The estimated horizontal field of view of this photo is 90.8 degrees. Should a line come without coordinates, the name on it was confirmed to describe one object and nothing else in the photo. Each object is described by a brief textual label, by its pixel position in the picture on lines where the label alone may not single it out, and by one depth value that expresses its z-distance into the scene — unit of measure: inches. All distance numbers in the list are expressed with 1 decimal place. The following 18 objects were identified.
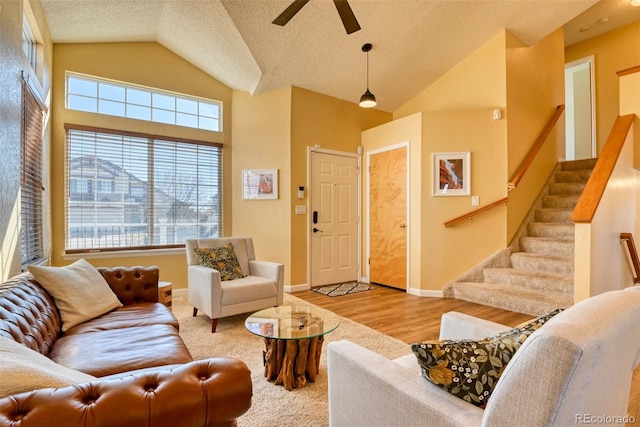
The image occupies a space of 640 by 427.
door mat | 177.9
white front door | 193.3
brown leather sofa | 30.5
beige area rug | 69.4
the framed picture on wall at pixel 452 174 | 169.9
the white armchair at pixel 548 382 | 27.2
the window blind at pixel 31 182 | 104.9
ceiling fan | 93.2
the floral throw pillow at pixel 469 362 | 36.5
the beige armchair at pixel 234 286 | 118.1
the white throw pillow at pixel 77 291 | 79.6
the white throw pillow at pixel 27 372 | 31.3
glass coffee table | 80.1
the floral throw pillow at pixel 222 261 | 134.2
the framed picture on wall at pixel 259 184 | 185.6
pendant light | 154.0
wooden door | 185.9
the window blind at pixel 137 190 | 149.6
